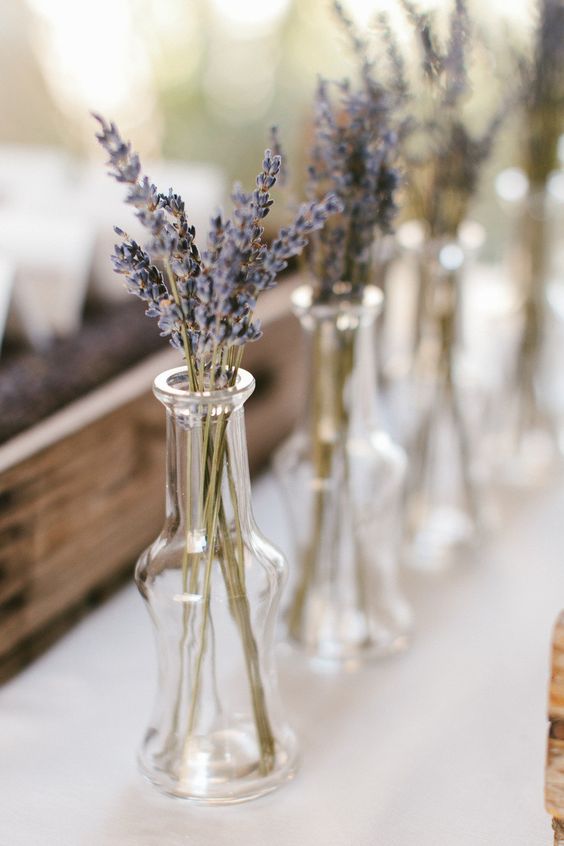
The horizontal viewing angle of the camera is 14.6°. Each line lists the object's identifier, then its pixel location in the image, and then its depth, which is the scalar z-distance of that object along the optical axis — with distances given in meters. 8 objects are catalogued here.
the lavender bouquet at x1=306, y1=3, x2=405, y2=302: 0.70
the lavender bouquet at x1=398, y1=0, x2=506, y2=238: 0.75
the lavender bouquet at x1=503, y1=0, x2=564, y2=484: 0.88
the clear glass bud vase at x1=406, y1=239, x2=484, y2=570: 0.84
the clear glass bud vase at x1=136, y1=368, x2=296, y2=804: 0.65
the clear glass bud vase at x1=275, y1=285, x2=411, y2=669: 0.75
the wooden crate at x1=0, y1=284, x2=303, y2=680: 0.75
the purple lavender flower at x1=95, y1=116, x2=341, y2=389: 0.62
